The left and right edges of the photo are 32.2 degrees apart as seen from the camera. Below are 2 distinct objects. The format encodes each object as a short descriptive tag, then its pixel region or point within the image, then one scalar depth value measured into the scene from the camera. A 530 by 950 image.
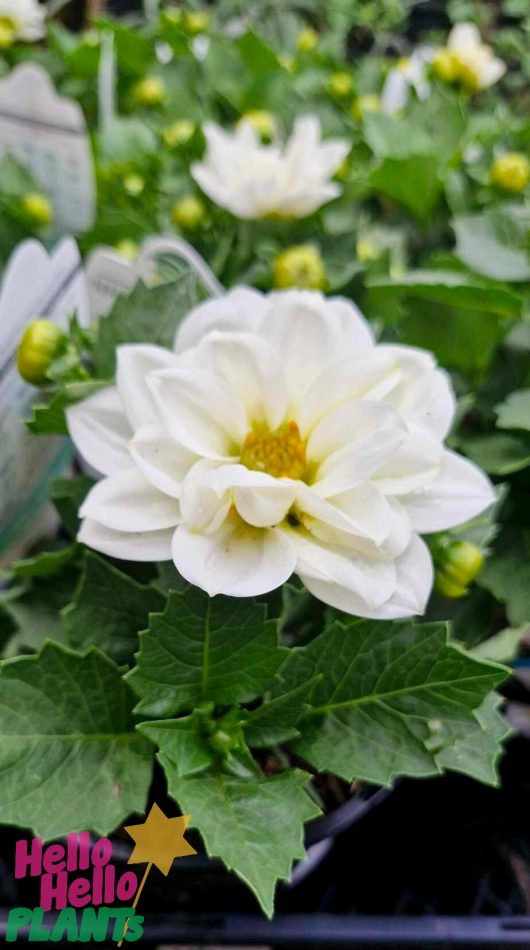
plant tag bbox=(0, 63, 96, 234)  0.75
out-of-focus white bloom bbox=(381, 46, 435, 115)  1.00
